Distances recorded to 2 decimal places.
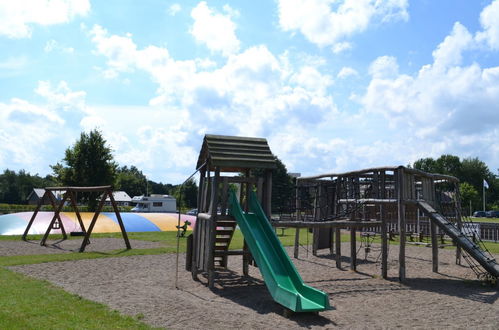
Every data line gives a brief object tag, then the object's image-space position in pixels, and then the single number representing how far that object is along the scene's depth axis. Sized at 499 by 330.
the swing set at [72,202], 18.70
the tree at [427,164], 111.28
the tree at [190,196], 96.38
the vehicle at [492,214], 78.13
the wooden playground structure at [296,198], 11.32
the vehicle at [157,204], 70.88
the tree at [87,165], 40.06
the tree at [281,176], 73.25
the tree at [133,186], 128.75
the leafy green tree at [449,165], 108.06
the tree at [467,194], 81.06
